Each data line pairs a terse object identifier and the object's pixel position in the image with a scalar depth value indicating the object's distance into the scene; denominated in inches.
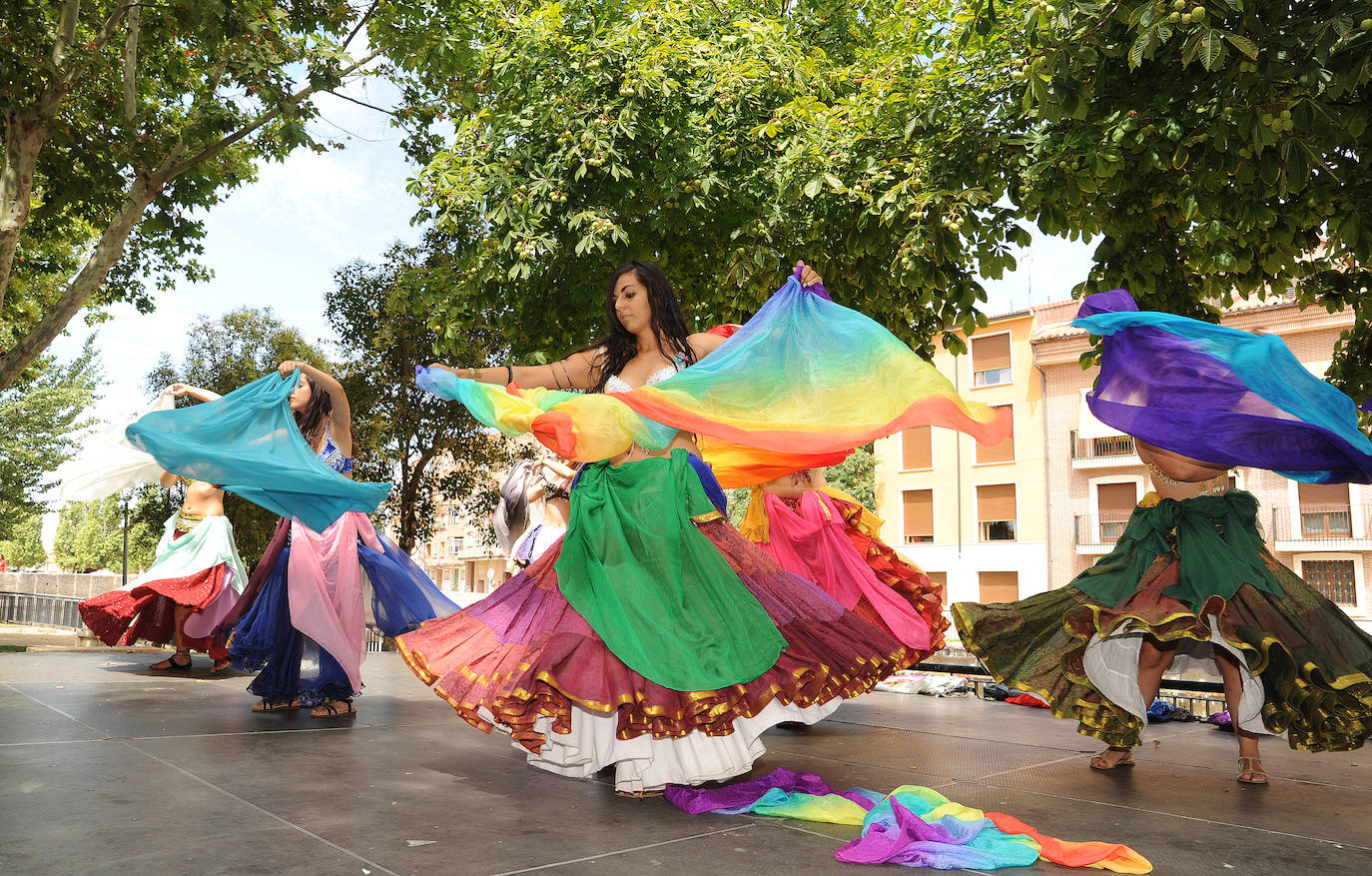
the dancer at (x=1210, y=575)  150.3
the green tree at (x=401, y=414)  689.6
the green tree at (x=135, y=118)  302.2
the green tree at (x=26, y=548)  2073.8
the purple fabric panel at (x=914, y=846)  98.7
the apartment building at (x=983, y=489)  1066.1
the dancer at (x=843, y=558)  213.8
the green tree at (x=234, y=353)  768.9
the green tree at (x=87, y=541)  2235.5
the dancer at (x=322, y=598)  193.0
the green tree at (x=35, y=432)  901.8
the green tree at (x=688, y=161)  284.7
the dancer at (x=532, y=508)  281.0
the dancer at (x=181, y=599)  263.0
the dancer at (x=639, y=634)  123.3
